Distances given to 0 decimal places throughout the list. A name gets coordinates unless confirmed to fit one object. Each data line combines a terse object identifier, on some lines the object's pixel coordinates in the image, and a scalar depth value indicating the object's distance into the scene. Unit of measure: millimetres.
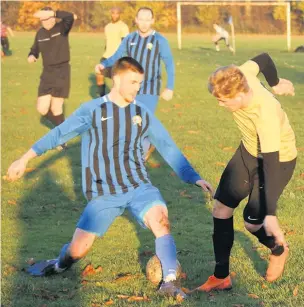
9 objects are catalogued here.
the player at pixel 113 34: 27308
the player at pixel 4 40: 51515
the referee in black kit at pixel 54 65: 19866
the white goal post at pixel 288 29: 57008
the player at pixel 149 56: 16223
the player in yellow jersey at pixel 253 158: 7763
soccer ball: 8837
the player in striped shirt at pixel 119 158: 8676
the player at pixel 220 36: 57141
